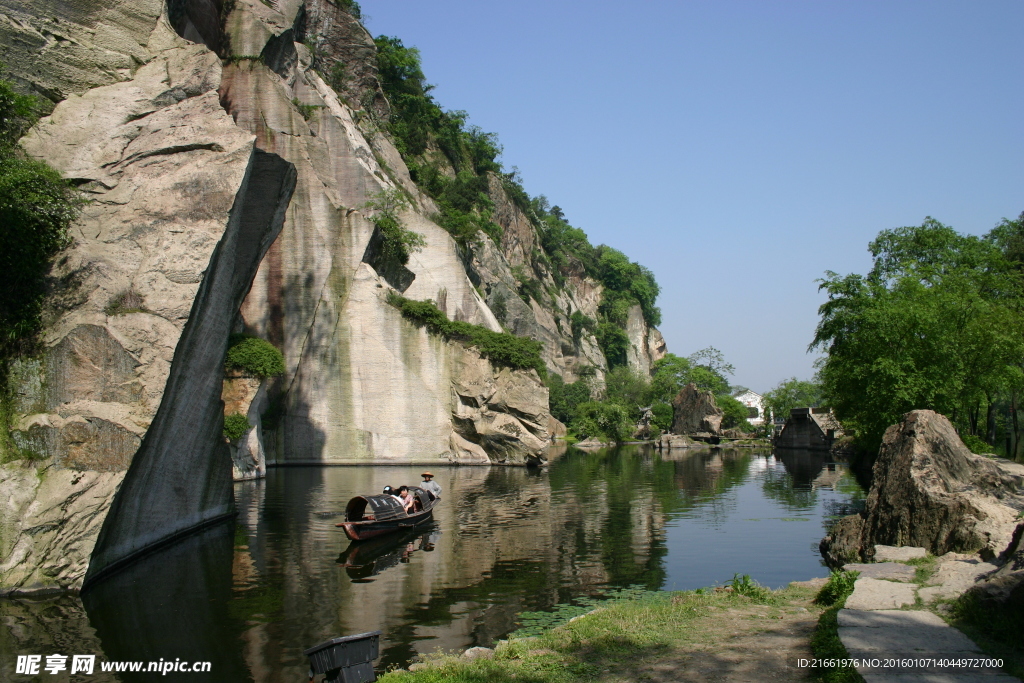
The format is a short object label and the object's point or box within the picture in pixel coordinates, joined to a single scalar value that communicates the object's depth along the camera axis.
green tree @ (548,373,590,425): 73.06
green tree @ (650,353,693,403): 91.38
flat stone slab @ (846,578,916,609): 8.24
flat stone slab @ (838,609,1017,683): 5.93
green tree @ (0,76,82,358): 13.80
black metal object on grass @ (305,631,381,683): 7.59
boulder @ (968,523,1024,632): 6.95
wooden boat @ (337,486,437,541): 17.97
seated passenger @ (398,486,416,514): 20.55
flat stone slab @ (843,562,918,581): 9.97
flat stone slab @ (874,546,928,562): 11.59
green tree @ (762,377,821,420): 90.19
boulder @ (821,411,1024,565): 11.93
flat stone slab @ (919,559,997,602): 8.54
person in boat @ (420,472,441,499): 23.00
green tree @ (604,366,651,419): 90.31
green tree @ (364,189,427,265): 42.25
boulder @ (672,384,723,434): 70.94
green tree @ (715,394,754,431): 77.62
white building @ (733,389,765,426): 132.23
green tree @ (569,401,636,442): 66.56
